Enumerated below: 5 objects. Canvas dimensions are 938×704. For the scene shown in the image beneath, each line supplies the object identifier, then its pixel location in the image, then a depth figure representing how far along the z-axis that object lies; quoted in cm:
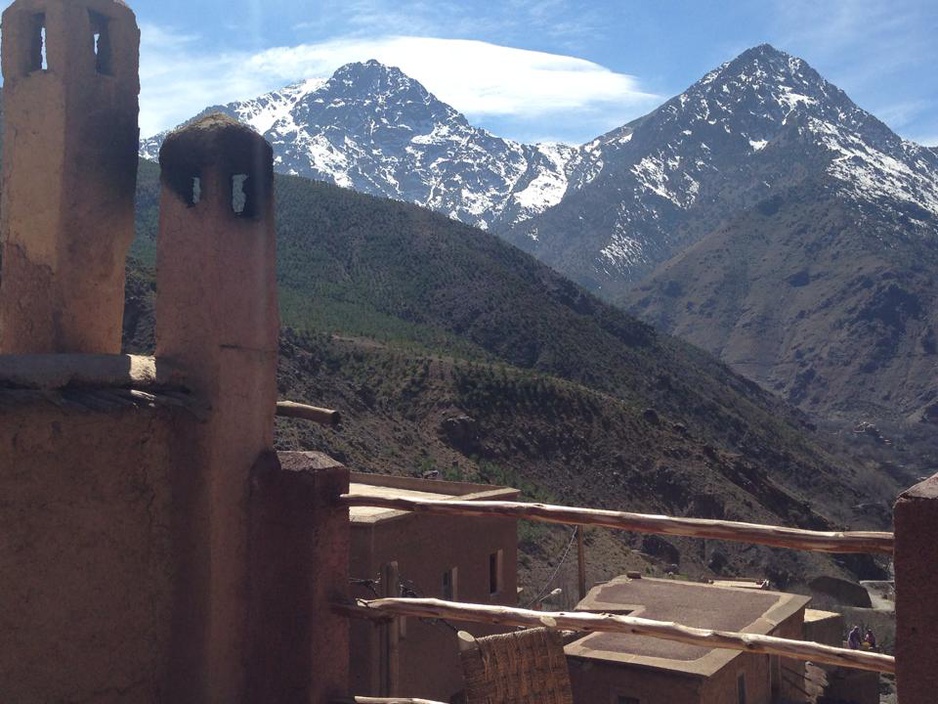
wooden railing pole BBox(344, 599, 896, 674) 431
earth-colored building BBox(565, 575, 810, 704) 1127
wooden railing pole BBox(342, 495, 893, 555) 432
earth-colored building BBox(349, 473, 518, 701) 1080
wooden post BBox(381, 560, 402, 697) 755
